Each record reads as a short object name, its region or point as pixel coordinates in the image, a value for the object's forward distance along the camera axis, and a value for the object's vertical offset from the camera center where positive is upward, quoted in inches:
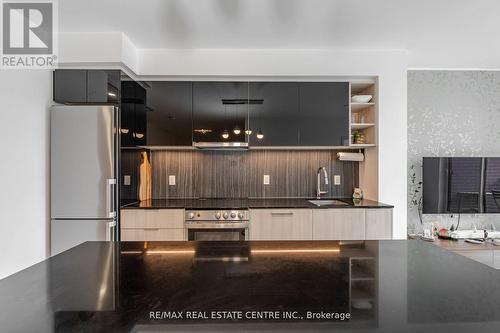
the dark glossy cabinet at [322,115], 130.7 +21.6
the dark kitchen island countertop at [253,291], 26.2 -14.0
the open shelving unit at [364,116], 131.6 +22.9
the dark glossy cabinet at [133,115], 116.6 +19.9
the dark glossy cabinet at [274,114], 130.3 +22.0
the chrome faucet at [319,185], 141.6 -9.8
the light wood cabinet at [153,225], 116.6 -23.9
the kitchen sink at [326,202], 136.9 -17.2
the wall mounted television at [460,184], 141.9 -9.0
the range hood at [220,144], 128.8 +8.6
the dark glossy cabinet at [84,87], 113.1 +28.9
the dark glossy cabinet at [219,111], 129.6 +23.0
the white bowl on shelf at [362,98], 132.0 +29.3
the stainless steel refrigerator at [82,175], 108.2 -4.2
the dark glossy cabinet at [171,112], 129.0 +22.4
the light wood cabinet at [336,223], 119.0 -23.1
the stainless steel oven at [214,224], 118.2 -23.7
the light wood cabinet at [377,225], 119.1 -23.8
